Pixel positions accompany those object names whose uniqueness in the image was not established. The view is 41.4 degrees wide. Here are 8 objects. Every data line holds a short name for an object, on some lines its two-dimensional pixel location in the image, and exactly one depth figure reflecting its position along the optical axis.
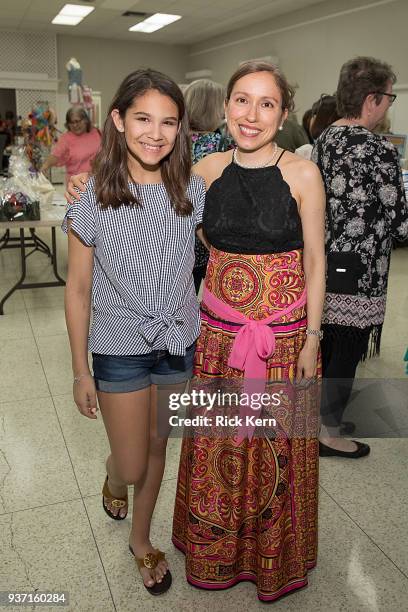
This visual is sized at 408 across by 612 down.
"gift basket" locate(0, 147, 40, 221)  4.00
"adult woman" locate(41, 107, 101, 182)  4.97
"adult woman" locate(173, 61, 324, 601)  1.33
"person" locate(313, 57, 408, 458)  1.92
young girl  1.28
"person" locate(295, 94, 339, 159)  2.52
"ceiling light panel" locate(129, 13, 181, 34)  10.29
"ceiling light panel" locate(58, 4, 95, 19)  9.48
